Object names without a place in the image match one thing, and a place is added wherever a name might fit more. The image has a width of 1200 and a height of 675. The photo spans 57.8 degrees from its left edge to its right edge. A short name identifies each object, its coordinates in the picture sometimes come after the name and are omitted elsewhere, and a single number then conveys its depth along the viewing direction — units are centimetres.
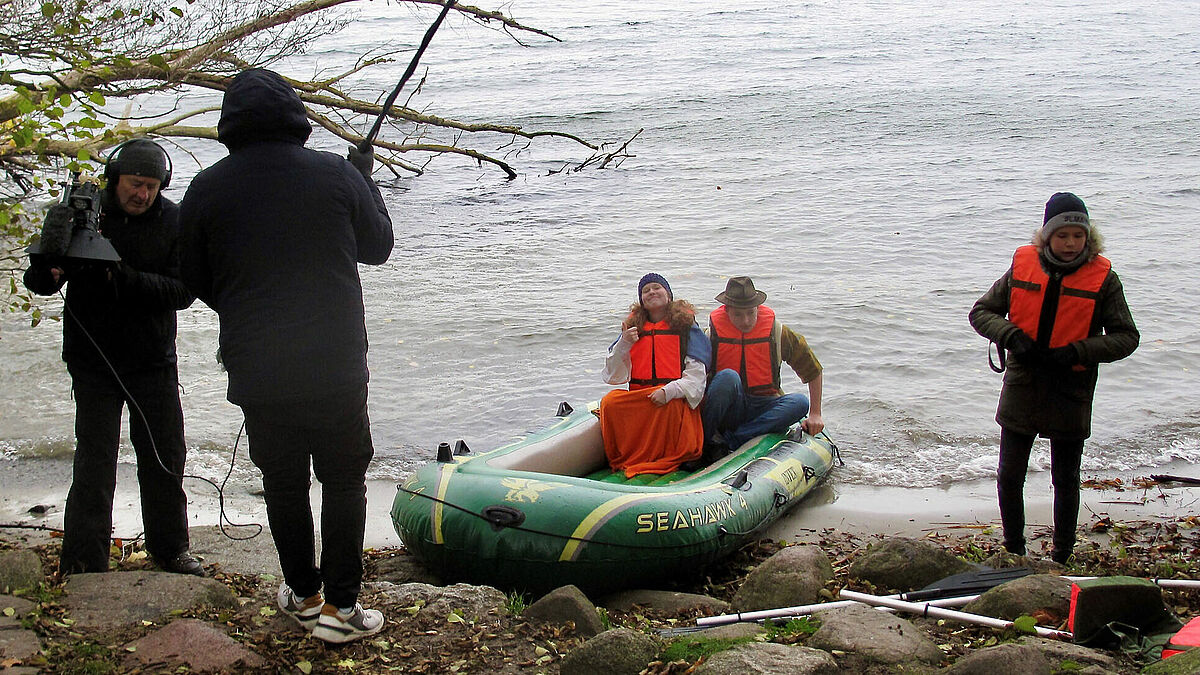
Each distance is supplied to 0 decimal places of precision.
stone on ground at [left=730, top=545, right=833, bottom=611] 468
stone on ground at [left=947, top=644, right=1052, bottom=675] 320
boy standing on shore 472
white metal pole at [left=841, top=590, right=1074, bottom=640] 379
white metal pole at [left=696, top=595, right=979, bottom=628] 432
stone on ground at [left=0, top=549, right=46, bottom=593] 383
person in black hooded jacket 321
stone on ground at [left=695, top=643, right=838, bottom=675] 327
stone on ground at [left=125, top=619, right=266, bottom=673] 335
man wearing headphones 392
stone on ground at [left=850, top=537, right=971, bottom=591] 482
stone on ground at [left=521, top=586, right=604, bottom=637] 405
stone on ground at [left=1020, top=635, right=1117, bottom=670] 334
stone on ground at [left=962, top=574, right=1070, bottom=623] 403
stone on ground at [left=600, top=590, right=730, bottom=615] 491
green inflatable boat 509
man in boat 645
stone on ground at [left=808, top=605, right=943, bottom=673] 353
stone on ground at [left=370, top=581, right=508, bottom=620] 408
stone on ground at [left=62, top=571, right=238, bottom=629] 370
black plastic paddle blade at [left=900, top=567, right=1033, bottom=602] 454
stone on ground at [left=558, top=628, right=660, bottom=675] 345
